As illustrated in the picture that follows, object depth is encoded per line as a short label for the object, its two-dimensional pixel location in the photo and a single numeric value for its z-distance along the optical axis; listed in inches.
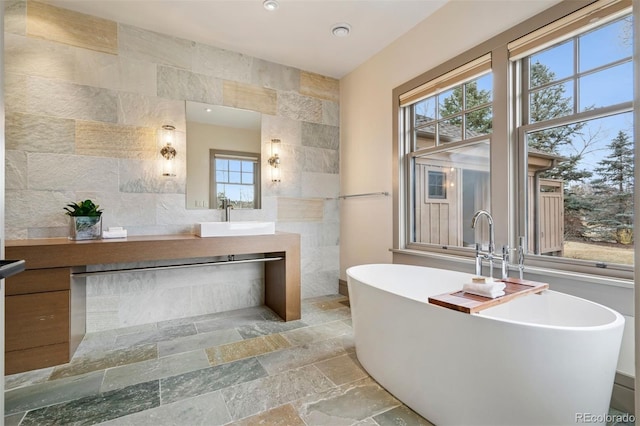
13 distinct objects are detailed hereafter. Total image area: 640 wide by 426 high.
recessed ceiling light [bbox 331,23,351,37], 112.4
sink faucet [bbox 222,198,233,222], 127.1
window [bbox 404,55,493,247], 97.6
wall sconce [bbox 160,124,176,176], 117.0
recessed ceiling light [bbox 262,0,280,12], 99.0
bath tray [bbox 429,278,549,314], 57.9
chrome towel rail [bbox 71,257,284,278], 94.0
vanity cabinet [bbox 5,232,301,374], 80.9
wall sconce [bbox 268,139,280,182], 138.1
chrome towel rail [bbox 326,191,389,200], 129.1
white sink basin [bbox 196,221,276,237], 109.4
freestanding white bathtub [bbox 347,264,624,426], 48.0
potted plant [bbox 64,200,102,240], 95.7
